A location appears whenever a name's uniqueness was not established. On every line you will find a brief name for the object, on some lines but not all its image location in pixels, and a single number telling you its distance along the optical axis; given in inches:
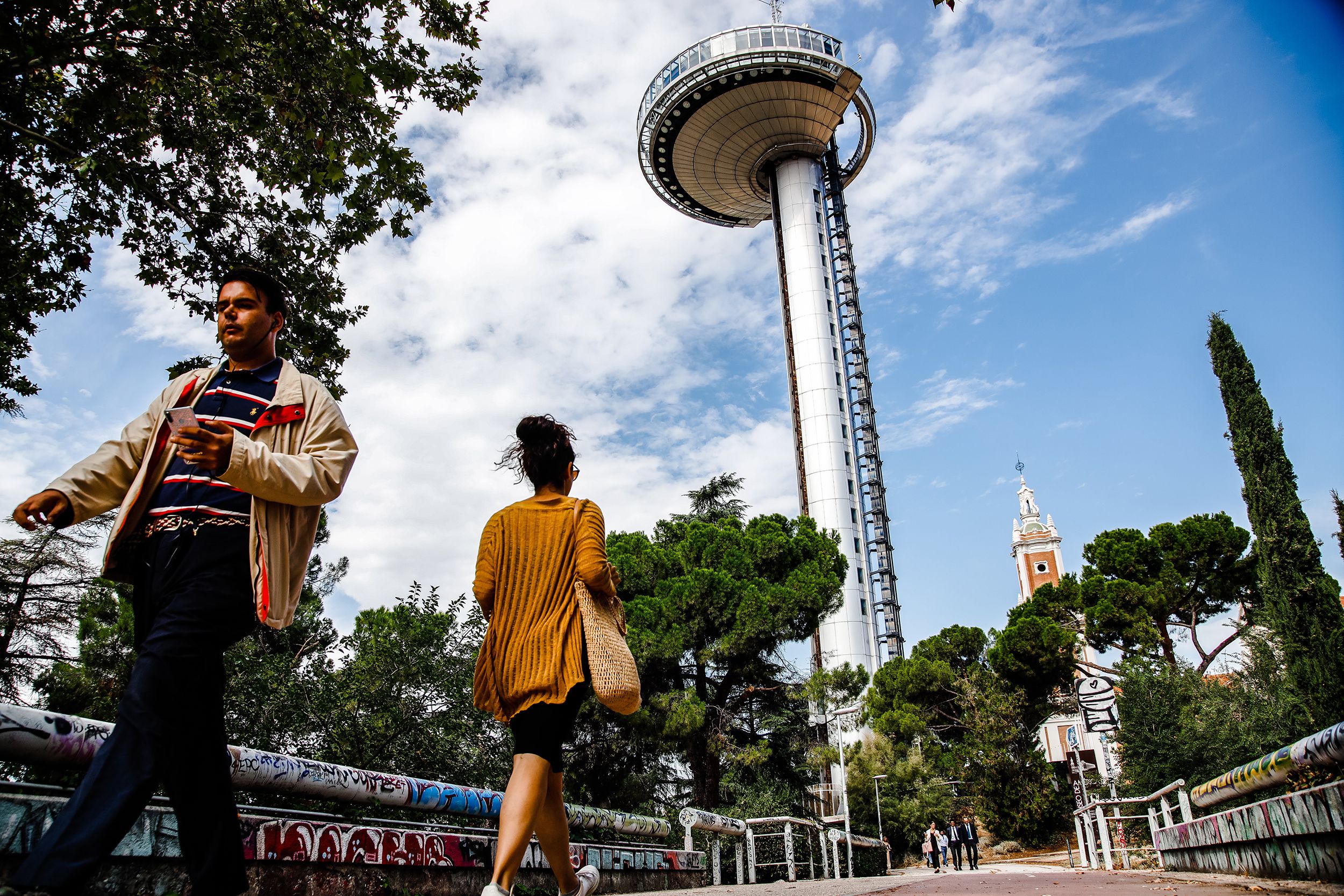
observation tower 1659.7
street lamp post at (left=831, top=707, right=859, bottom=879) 655.1
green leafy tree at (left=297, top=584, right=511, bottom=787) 303.1
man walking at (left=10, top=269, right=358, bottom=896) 73.4
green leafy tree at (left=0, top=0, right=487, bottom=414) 221.8
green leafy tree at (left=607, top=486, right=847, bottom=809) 796.0
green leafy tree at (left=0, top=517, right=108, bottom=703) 543.8
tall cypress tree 531.2
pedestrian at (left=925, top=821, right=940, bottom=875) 885.8
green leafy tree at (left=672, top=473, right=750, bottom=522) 1231.5
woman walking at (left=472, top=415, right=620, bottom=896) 105.0
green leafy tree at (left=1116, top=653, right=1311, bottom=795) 489.4
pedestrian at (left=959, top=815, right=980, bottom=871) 810.2
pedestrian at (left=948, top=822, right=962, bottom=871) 833.5
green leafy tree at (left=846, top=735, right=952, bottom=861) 1202.6
